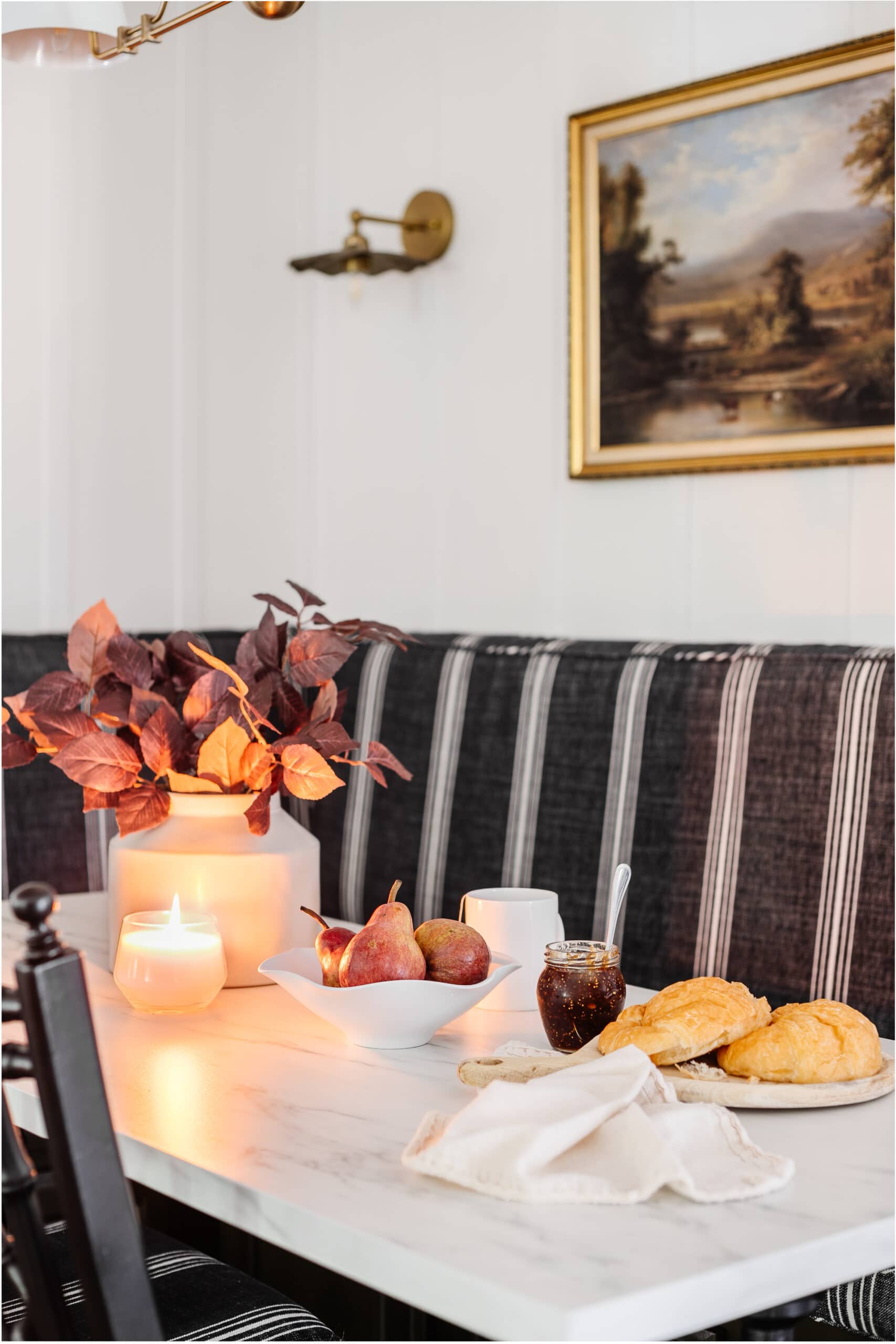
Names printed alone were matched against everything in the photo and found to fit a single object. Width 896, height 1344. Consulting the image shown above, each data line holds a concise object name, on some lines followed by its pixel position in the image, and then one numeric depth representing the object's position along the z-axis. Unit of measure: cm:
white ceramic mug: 133
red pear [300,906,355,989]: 120
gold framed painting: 211
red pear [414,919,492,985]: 117
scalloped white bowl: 113
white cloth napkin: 83
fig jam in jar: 113
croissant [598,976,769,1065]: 104
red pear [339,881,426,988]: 114
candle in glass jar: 125
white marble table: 72
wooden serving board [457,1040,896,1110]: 100
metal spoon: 120
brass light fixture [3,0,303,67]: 139
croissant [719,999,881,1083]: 102
